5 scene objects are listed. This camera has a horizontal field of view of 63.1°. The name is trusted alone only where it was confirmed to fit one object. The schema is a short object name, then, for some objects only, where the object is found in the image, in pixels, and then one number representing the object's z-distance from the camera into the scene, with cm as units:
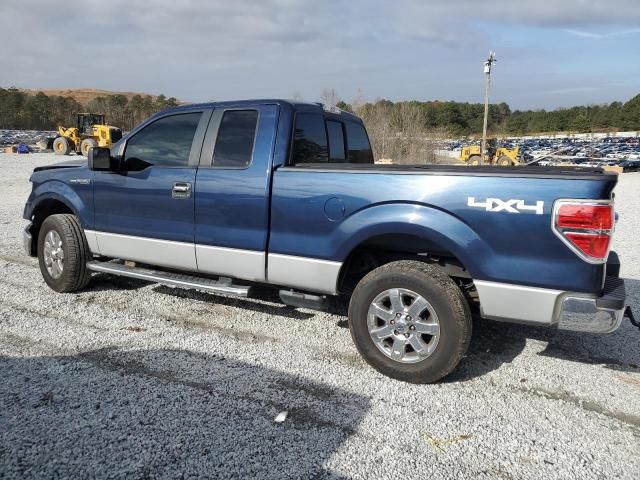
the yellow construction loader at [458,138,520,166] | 3441
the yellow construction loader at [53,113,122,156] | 3141
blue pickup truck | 329
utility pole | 4005
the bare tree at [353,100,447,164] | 2836
